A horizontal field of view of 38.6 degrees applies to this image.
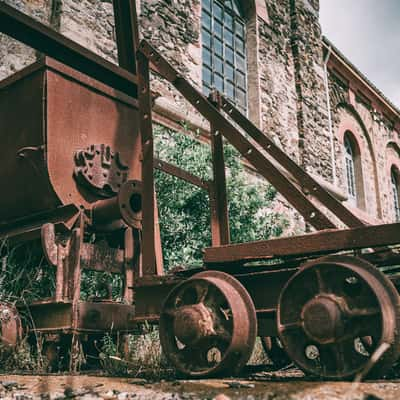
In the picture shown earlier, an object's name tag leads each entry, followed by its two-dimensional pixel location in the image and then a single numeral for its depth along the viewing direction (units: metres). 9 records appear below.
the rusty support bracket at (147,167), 3.26
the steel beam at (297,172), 3.00
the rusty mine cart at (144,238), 2.36
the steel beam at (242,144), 2.82
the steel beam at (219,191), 3.71
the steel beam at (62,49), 3.81
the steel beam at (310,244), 2.38
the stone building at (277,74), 6.85
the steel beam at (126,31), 4.63
